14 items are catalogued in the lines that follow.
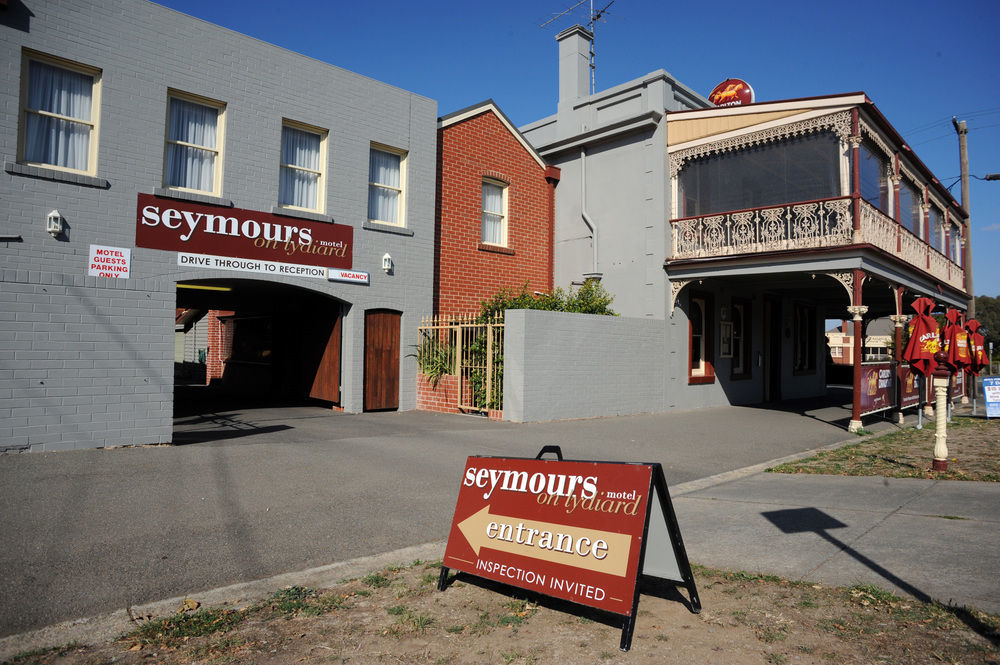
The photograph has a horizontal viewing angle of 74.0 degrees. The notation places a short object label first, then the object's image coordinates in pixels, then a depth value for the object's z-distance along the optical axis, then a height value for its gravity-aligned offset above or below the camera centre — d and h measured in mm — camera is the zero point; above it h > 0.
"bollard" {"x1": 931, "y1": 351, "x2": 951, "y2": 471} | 8133 -763
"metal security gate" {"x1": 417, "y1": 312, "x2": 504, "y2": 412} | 13320 +66
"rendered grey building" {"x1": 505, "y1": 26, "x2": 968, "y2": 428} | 14383 +3513
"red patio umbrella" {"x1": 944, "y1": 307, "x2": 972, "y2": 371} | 9227 +360
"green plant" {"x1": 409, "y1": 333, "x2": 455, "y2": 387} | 14180 -11
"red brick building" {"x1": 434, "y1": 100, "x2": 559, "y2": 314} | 16047 +3857
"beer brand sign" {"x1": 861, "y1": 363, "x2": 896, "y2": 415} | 13864 -441
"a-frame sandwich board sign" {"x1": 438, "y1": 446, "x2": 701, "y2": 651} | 3658 -1025
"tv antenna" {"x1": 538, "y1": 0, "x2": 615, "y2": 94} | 21497 +11150
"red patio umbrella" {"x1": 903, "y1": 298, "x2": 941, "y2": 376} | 9445 +426
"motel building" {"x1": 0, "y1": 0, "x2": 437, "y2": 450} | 9109 +2469
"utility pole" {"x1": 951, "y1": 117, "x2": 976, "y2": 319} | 24000 +6642
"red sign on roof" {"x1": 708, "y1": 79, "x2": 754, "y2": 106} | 19281 +7983
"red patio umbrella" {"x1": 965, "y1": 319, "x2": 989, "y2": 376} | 12149 +285
